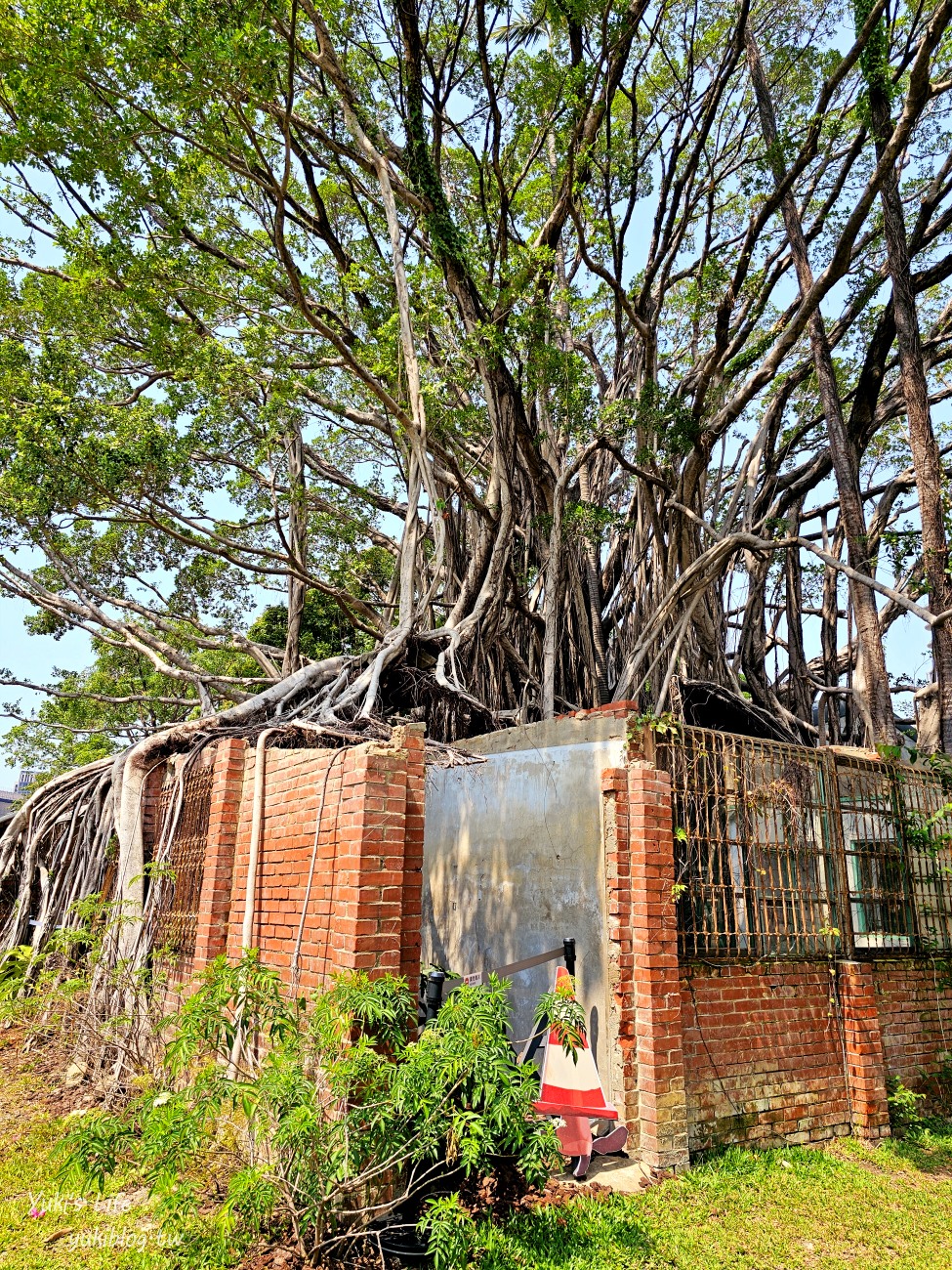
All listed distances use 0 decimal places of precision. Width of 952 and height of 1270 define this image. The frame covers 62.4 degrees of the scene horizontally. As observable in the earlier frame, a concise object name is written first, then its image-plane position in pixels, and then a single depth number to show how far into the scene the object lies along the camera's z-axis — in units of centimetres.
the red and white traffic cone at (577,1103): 351
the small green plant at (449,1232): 244
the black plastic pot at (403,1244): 263
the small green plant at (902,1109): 475
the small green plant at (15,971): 425
